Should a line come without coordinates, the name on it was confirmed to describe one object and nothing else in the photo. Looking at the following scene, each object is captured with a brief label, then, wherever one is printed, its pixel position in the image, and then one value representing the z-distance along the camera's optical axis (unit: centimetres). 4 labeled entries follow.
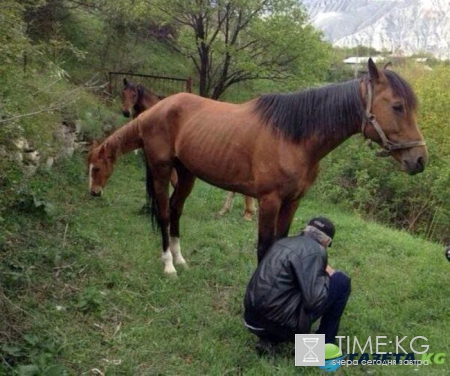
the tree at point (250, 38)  1223
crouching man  287
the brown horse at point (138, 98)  902
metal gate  1275
